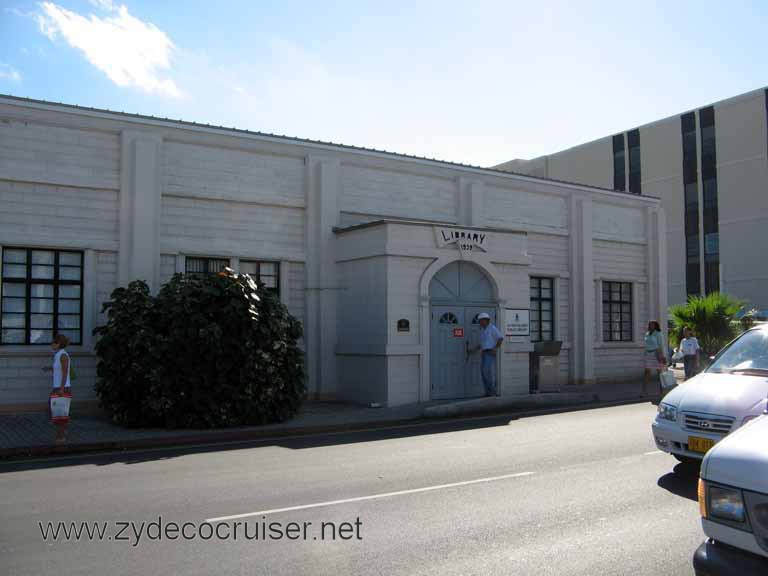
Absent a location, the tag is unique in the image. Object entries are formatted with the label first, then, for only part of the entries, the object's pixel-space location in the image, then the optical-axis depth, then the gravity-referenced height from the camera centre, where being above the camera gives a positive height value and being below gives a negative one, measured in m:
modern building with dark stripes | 45.56 +10.14
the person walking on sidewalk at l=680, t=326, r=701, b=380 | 17.56 -0.37
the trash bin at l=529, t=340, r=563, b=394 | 17.86 -0.74
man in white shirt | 16.31 -0.22
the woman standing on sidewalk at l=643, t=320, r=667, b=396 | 16.92 -0.29
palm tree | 22.77 +0.51
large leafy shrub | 12.79 -0.40
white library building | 14.43 +2.00
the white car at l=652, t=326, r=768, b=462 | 7.27 -0.64
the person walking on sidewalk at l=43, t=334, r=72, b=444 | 11.22 -0.65
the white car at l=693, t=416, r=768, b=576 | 3.64 -0.87
